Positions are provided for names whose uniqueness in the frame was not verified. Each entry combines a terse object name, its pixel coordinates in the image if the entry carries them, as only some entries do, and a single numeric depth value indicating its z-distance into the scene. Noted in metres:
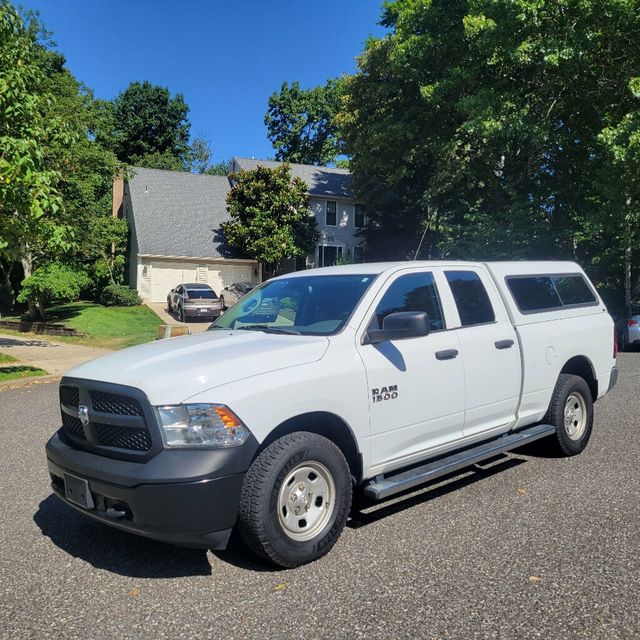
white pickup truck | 3.31
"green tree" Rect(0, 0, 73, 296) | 10.69
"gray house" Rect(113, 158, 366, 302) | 33.09
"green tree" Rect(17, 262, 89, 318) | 24.58
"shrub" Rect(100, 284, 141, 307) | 30.42
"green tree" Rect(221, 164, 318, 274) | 32.88
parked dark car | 25.25
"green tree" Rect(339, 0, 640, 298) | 17.36
